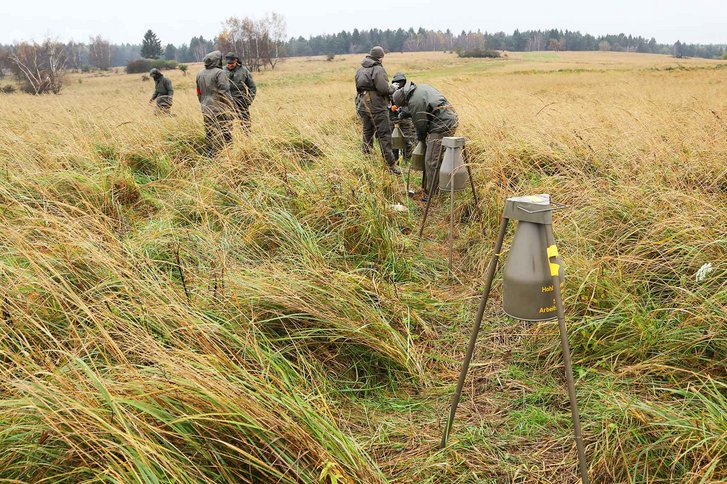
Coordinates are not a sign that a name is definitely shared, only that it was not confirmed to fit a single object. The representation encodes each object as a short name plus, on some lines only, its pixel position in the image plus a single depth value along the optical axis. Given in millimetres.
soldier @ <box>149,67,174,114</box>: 10727
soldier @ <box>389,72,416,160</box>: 7670
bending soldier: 5773
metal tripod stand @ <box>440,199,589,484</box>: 1874
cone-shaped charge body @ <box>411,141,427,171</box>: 6038
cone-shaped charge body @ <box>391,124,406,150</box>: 7328
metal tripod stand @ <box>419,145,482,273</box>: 4218
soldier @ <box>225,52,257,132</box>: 8195
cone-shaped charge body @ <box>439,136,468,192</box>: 4487
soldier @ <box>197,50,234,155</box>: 7086
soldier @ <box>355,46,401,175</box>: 7500
